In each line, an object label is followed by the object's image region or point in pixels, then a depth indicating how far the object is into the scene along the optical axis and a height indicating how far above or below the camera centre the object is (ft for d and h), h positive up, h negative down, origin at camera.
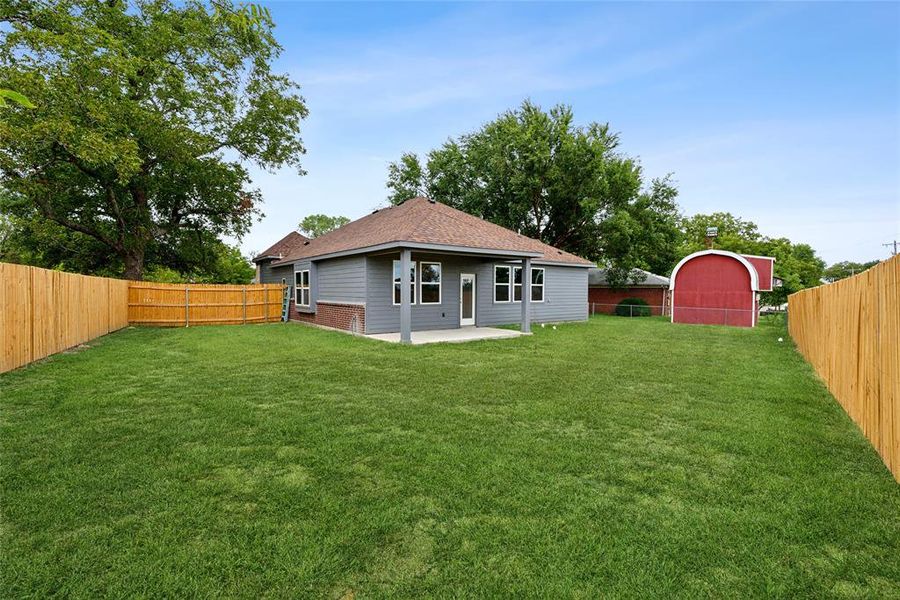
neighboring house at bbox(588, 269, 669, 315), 83.87 +0.88
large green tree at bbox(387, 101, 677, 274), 76.43 +20.21
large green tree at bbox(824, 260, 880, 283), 204.38 +13.90
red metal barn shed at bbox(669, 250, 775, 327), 57.82 +1.29
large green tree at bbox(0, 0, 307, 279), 47.50 +22.58
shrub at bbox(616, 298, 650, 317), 80.38 -2.18
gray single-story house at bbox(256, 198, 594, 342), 39.60 +2.51
